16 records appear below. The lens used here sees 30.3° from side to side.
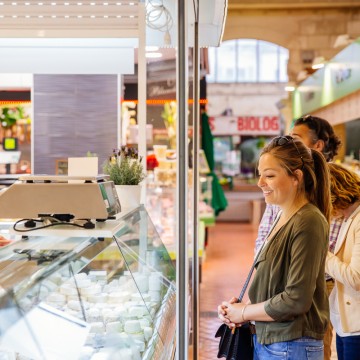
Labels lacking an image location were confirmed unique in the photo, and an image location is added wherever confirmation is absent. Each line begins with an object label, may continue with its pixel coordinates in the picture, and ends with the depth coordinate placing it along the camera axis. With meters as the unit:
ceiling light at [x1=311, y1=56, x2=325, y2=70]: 14.66
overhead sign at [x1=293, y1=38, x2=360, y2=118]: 11.33
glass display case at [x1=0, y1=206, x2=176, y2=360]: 2.08
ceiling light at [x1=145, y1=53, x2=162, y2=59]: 5.35
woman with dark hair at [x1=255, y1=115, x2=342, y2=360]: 3.34
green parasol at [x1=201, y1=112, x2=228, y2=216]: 11.64
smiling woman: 2.19
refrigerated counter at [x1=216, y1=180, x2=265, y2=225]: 19.23
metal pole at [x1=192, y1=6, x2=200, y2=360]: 3.60
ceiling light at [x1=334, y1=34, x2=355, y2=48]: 13.77
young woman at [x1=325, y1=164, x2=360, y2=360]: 2.96
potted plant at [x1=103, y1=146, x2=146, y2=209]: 3.94
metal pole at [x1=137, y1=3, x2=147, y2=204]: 4.87
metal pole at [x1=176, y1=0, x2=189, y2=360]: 2.06
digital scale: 2.56
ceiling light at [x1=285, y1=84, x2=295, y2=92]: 19.41
